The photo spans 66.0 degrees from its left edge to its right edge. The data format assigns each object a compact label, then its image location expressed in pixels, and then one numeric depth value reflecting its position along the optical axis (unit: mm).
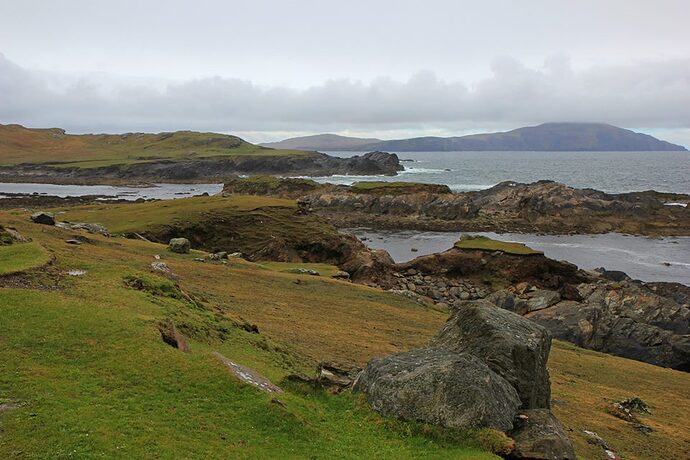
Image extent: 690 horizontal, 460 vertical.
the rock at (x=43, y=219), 40625
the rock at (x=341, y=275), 45094
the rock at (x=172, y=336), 16234
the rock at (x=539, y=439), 13109
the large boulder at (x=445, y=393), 13672
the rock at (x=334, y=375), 16453
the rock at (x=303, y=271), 42953
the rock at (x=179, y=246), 41406
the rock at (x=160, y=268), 27866
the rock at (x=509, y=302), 42969
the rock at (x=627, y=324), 34812
